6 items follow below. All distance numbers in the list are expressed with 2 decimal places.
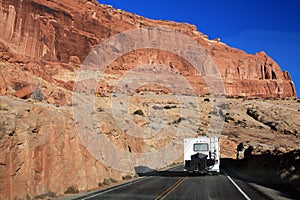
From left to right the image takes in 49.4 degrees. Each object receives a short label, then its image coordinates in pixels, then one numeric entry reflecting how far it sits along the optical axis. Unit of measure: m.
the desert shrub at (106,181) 19.73
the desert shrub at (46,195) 12.79
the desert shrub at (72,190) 15.21
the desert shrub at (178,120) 72.74
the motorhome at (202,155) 24.31
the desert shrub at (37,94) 22.17
